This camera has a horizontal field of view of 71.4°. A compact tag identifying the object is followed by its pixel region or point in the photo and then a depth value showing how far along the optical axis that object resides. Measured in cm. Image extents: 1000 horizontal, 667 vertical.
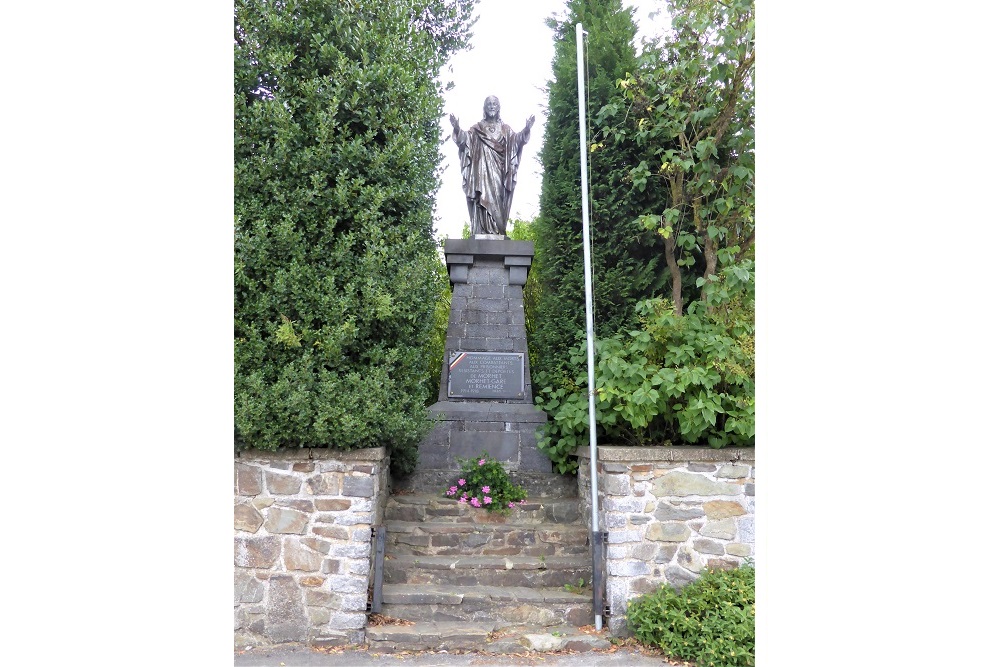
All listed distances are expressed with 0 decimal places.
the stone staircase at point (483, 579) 422
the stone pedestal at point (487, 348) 599
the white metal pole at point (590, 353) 438
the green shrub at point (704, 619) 391
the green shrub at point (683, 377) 451
